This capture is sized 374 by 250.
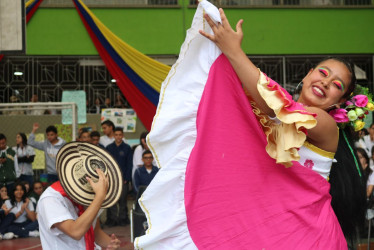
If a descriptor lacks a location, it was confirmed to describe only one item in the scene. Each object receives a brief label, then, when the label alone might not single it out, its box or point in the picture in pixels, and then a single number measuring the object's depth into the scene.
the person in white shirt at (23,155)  8.40
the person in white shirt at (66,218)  2.77
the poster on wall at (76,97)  10.27
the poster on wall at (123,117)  10.18
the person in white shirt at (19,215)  8.10
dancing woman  2.12
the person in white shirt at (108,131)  8.78
